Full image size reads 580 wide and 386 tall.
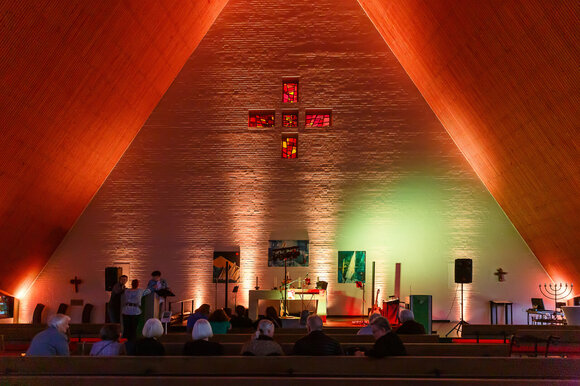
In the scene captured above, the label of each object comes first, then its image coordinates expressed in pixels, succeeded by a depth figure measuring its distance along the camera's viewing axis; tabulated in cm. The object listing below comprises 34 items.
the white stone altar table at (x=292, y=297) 1234
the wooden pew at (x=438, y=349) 530
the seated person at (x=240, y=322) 807
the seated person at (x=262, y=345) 479
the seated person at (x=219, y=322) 764
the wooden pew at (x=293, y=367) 396
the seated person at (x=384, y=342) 427
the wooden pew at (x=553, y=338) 732
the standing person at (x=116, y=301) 971
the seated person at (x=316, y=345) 480
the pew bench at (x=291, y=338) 635
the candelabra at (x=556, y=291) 1247
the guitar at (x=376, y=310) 1056
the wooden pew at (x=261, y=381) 330
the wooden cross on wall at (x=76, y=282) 1329
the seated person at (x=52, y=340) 500
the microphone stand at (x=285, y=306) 1140
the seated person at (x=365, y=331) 696
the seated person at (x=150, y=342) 489
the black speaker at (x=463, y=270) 1181
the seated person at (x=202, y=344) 491
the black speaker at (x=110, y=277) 1230
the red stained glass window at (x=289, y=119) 1377
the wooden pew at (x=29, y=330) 744
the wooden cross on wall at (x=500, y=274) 1298
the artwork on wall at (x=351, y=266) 1324
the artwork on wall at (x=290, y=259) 1336
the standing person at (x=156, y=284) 938
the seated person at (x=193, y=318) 749
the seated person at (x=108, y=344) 503
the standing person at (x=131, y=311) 893
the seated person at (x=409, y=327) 679
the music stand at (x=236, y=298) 1332
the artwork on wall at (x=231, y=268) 1330
